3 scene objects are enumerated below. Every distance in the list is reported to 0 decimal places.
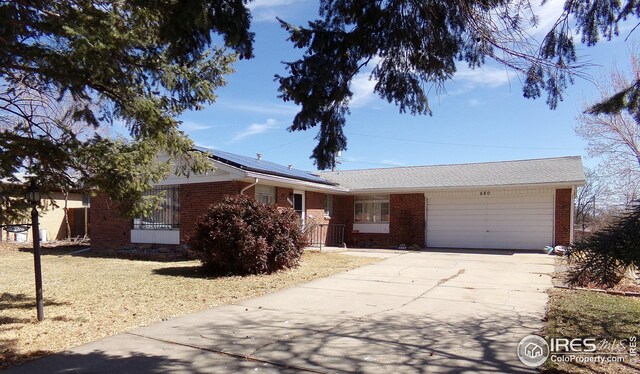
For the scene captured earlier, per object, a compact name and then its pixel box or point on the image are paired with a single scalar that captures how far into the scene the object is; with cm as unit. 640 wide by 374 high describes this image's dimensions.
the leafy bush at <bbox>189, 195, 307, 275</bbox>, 1073
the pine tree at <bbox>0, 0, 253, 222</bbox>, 605
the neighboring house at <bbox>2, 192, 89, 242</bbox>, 2270
